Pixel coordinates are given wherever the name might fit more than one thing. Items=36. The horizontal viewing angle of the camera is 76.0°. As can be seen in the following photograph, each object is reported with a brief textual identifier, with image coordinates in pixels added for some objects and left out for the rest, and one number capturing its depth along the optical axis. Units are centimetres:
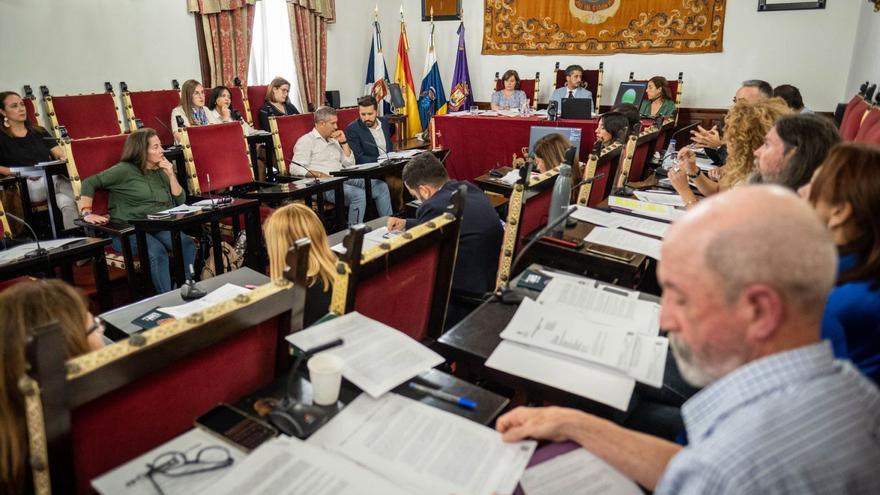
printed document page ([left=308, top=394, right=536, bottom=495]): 92
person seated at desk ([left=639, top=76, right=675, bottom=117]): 622
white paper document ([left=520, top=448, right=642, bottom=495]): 93
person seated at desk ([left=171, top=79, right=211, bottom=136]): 495
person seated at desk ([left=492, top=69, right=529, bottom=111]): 695
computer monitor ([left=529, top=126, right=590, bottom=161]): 460
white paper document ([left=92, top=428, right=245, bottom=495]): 88
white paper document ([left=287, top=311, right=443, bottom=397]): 115
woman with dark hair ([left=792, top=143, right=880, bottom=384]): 108
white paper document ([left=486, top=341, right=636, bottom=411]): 115
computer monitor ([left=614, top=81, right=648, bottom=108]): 642
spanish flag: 758
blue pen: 112
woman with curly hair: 255
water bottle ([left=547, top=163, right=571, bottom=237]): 225
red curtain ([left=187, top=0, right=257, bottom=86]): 579
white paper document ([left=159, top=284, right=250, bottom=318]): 173
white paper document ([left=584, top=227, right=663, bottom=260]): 204
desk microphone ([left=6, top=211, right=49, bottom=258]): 226
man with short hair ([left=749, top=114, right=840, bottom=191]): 191
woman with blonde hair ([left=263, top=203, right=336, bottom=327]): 166
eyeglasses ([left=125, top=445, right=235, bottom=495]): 91
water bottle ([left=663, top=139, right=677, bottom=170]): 363
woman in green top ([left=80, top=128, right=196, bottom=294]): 299
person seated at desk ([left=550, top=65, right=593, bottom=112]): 670
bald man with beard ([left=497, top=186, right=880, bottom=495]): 64
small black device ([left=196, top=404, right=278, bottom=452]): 98
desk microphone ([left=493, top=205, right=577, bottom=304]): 157
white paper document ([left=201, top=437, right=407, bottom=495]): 88
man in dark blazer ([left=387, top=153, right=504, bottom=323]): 227
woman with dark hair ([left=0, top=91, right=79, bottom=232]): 377
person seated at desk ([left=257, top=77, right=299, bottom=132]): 568
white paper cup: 108
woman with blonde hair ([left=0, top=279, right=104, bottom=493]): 84
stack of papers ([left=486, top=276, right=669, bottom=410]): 120
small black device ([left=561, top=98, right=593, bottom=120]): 508
